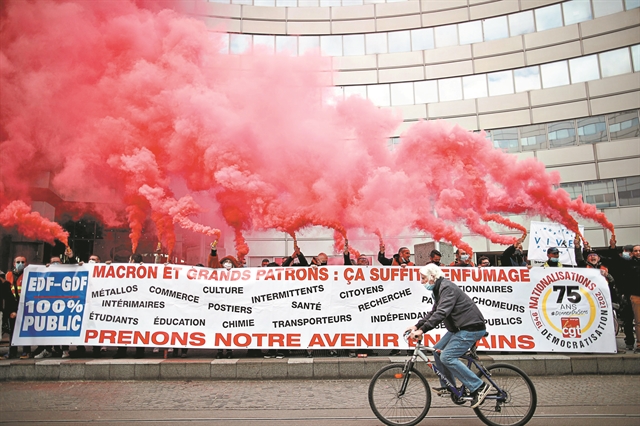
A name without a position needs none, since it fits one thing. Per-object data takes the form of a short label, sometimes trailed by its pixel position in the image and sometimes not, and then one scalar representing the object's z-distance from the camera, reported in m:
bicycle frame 5.27
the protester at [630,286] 8.82
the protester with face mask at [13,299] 8.59
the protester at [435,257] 9.64
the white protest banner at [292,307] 8.29
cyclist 5.29
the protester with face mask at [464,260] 9.70
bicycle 5.25
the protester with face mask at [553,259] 8.96
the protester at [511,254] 10.29
